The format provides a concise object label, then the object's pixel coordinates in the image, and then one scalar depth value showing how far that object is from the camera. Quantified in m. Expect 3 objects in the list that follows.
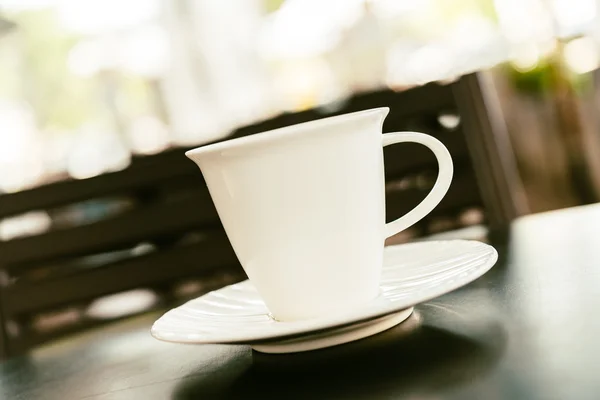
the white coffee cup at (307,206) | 0.56
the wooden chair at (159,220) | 1.02
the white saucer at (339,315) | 0.53
